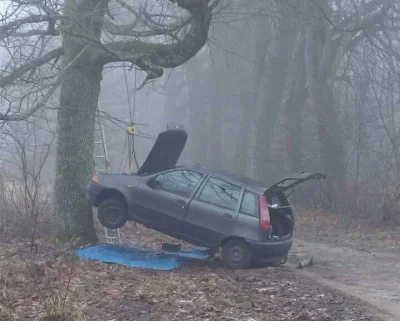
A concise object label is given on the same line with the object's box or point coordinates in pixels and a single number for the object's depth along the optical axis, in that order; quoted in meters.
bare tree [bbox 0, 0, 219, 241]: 14.62
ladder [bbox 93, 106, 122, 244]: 17.02
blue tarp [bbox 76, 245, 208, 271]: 13.19
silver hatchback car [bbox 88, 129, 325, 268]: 13.53
